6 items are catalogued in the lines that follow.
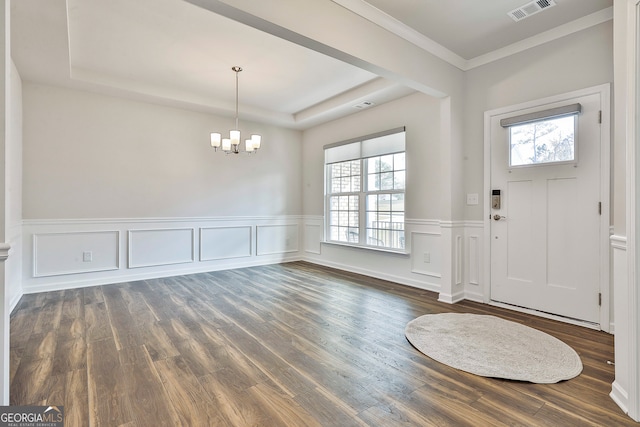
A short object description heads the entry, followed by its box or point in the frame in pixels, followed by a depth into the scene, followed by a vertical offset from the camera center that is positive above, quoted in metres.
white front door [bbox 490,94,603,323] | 2.80 -0.03
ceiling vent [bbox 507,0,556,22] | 2.62 +1.77
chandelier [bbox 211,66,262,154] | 4.00 +0.96
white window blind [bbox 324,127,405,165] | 4.54 +1.07
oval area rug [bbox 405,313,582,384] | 2.03 -1.03
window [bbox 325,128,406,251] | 4.59 +0.36
